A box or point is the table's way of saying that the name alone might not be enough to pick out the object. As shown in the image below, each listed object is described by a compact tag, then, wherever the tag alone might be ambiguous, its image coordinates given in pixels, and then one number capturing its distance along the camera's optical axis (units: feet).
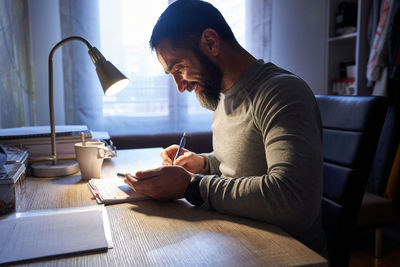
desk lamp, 3.33
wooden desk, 1.65
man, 2.27
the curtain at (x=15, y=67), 4.81
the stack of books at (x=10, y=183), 2.33
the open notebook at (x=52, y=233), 1.71
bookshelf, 8.20
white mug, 3.26
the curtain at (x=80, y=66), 7.38
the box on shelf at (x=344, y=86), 8.93
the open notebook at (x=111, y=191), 2.58
